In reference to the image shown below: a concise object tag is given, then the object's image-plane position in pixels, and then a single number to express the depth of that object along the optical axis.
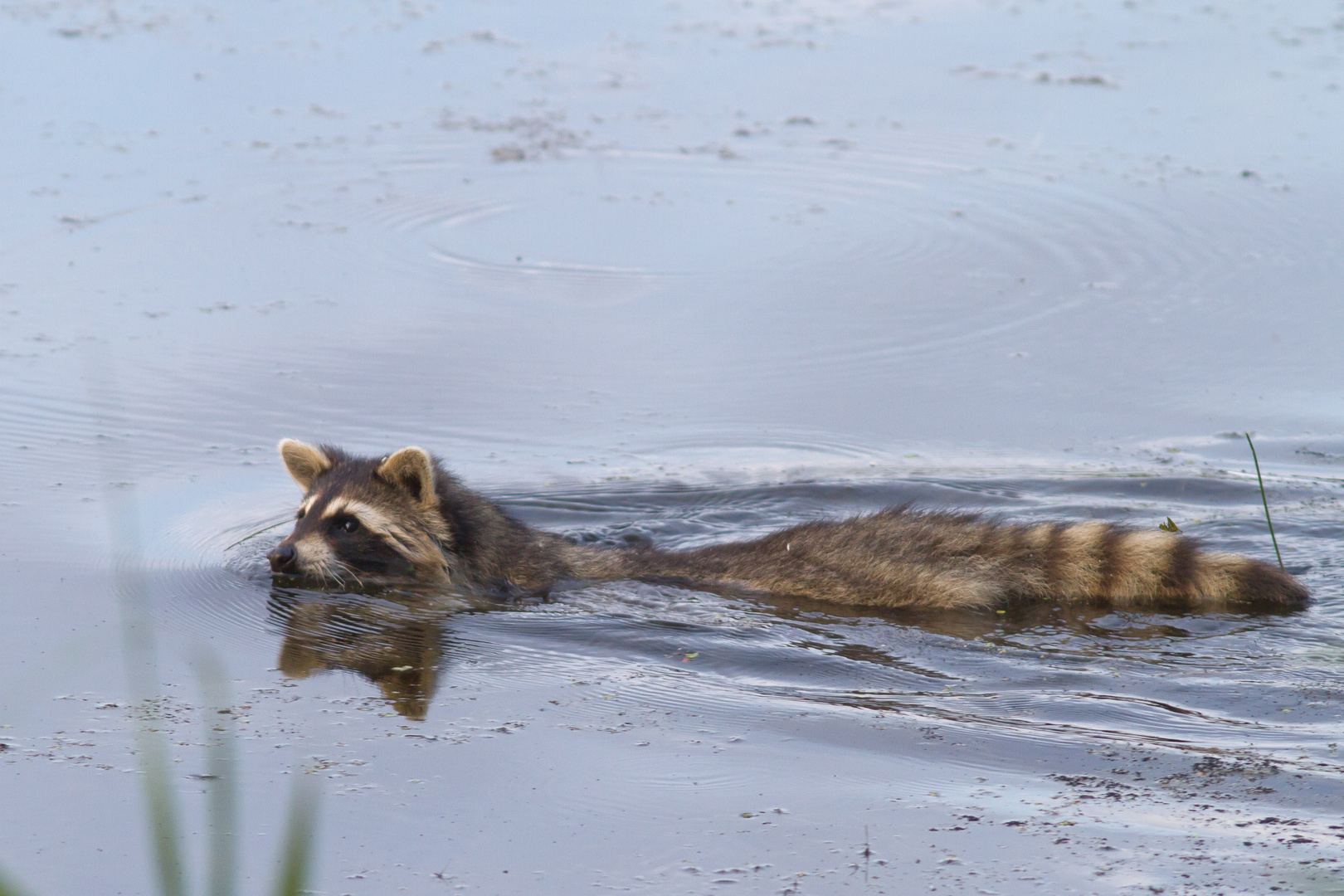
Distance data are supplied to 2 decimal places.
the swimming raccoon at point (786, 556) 15.27
